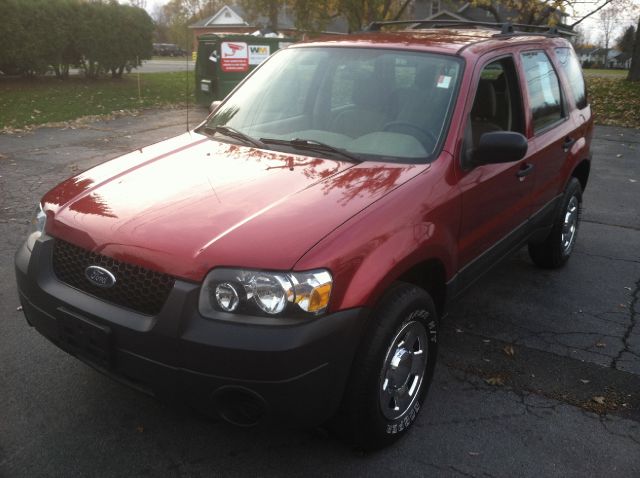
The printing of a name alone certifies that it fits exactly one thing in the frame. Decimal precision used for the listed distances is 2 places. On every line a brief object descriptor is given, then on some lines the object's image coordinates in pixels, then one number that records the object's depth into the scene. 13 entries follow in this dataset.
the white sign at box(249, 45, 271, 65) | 14.88
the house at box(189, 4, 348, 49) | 53.53
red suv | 2.30
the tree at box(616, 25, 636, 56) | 61.97
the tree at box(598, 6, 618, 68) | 97.74
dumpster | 14.45
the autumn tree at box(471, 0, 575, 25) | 15.73
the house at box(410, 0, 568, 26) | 34.14
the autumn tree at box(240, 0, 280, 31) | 23.83
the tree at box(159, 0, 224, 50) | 69.75
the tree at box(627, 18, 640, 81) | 21.34
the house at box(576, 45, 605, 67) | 78.37
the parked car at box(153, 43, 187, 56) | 60.61
